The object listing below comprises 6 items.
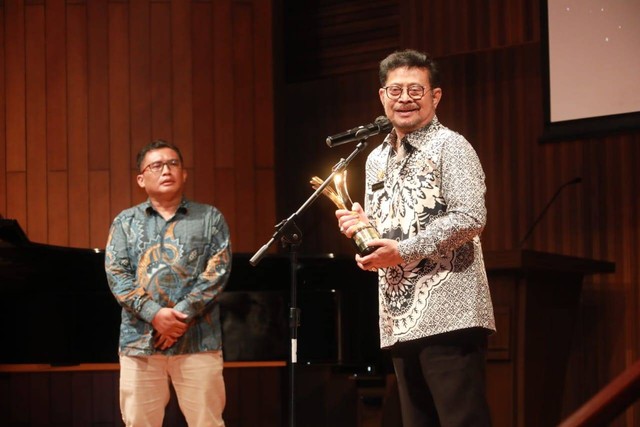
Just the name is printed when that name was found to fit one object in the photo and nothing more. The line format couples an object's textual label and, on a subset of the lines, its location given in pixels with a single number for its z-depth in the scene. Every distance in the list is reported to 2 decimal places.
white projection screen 11.38
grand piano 9.58
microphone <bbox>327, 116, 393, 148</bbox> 5.87
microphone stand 6.67
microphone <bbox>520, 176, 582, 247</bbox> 11.27
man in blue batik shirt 8.03
